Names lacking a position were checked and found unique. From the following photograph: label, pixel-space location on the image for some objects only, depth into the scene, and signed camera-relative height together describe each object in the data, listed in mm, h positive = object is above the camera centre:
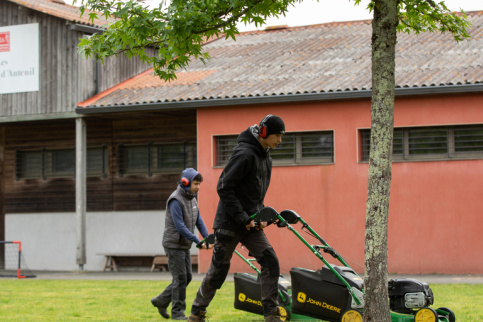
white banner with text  20109 +2974
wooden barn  16500 +817
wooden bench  19969 -2191
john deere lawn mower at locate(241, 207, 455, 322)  7801 -1223
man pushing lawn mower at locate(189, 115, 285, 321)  7875 -357
